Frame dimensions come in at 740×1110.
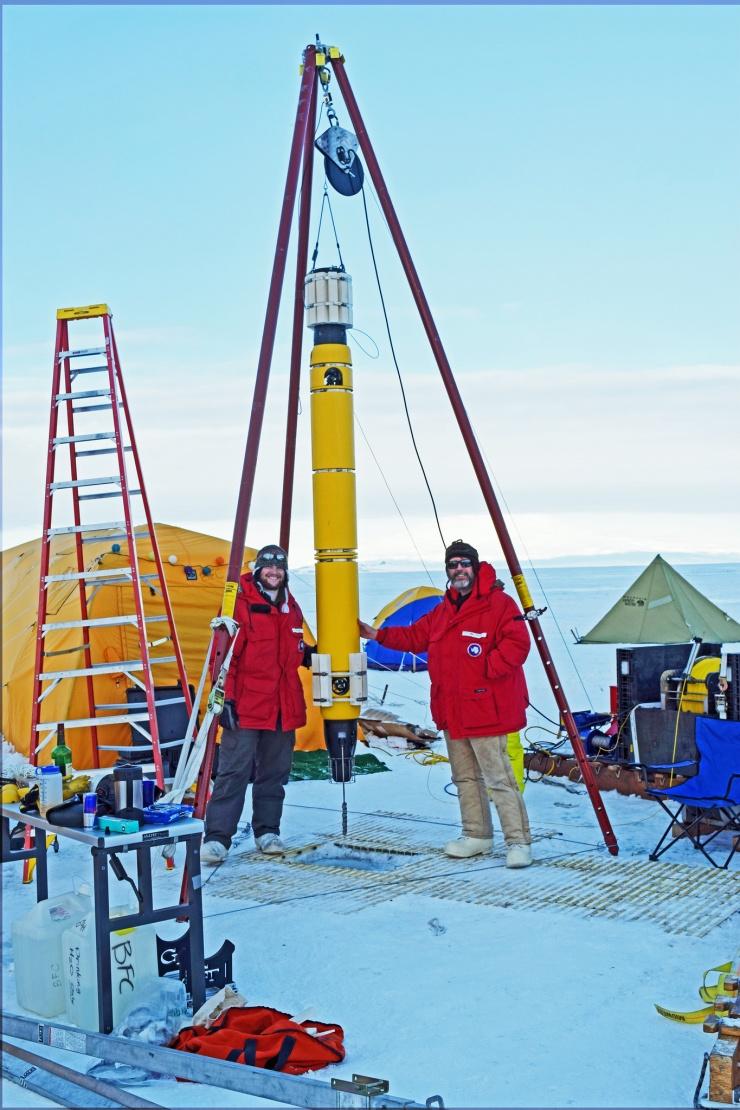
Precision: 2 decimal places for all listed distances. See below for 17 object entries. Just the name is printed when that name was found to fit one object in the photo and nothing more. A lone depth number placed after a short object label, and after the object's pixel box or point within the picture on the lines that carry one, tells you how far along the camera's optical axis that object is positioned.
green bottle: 5.89
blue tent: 18.67
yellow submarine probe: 8.12
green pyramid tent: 14.70
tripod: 7.72
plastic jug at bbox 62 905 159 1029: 4.92
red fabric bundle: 4.41
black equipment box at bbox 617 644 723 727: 9.76
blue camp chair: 7.50
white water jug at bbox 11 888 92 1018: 5.12
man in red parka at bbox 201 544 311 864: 8.02
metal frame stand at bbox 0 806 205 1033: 4.75
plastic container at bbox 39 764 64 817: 5.43
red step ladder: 8.04
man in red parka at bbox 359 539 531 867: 7.69
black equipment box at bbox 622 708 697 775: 8.90
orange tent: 10.62
